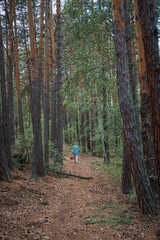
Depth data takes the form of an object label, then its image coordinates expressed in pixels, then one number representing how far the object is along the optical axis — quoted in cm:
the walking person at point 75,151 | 1593
